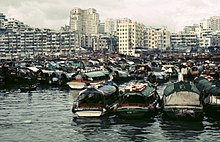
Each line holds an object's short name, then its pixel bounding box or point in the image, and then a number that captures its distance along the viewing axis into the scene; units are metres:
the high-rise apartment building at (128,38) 197.12
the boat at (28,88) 54.08
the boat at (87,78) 57.34
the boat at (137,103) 30.27
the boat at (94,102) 31.81
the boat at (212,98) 31.59
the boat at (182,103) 29.42
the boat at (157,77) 69.74
